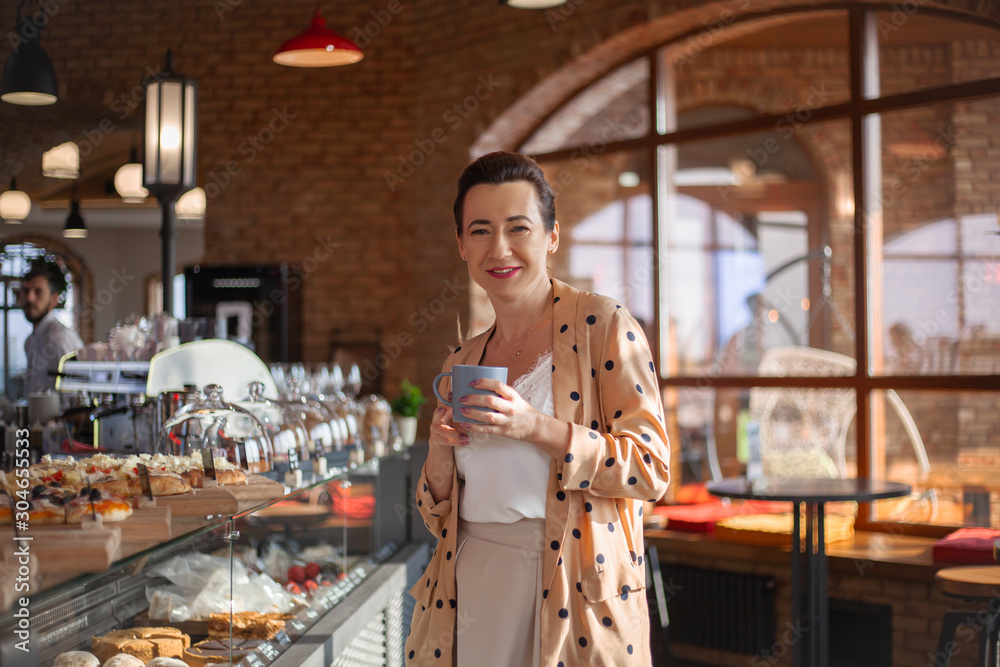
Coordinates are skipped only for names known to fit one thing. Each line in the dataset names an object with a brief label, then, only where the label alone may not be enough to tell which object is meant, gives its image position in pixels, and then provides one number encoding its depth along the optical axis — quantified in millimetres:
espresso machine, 2777
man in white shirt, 4664
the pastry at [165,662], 2029
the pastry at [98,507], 1540
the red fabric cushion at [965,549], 4152
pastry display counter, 1411
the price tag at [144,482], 1797
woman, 1581
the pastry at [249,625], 2174
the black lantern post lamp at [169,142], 4172
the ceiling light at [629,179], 6000
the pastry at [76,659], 1859
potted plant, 4441
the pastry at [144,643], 1974
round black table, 3662
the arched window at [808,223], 4781
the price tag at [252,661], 2186
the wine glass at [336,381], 3694
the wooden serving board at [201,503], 1781
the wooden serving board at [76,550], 1332
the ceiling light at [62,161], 7875
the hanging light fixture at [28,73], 5523
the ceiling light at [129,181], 7699
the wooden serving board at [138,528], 1467
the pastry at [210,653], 2105
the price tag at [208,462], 2070
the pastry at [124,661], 1944
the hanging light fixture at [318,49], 4816
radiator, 4754
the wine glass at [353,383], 4059
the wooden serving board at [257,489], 2020
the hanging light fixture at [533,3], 4383
